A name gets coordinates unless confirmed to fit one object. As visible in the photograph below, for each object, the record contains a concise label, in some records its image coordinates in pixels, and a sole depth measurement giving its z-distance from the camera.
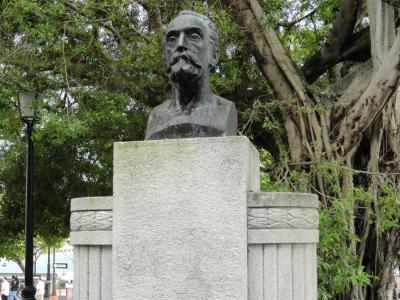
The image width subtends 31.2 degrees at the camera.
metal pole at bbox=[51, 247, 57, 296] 28.67
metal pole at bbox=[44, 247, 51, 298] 25.66
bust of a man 5.13
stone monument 4.75
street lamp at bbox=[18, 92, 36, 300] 9.48
